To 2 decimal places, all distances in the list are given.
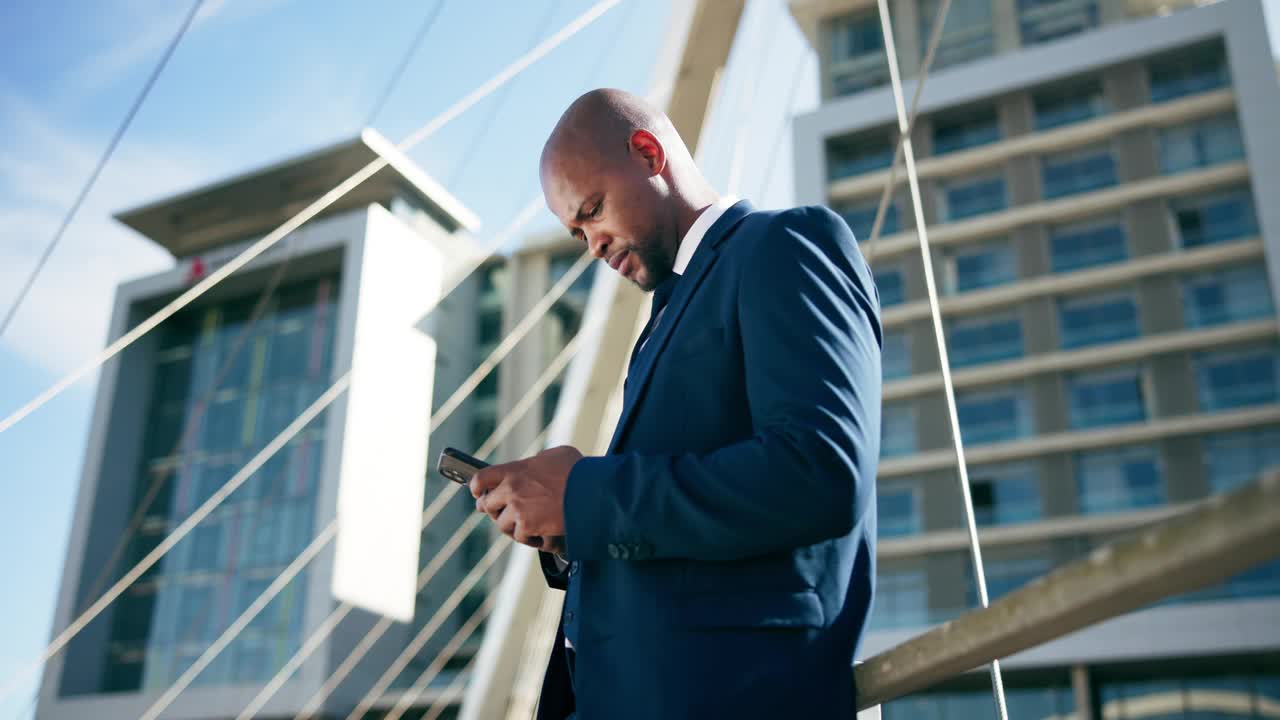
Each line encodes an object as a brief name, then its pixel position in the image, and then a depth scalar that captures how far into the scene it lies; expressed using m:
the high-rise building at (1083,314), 16.61
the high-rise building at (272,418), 18.31
